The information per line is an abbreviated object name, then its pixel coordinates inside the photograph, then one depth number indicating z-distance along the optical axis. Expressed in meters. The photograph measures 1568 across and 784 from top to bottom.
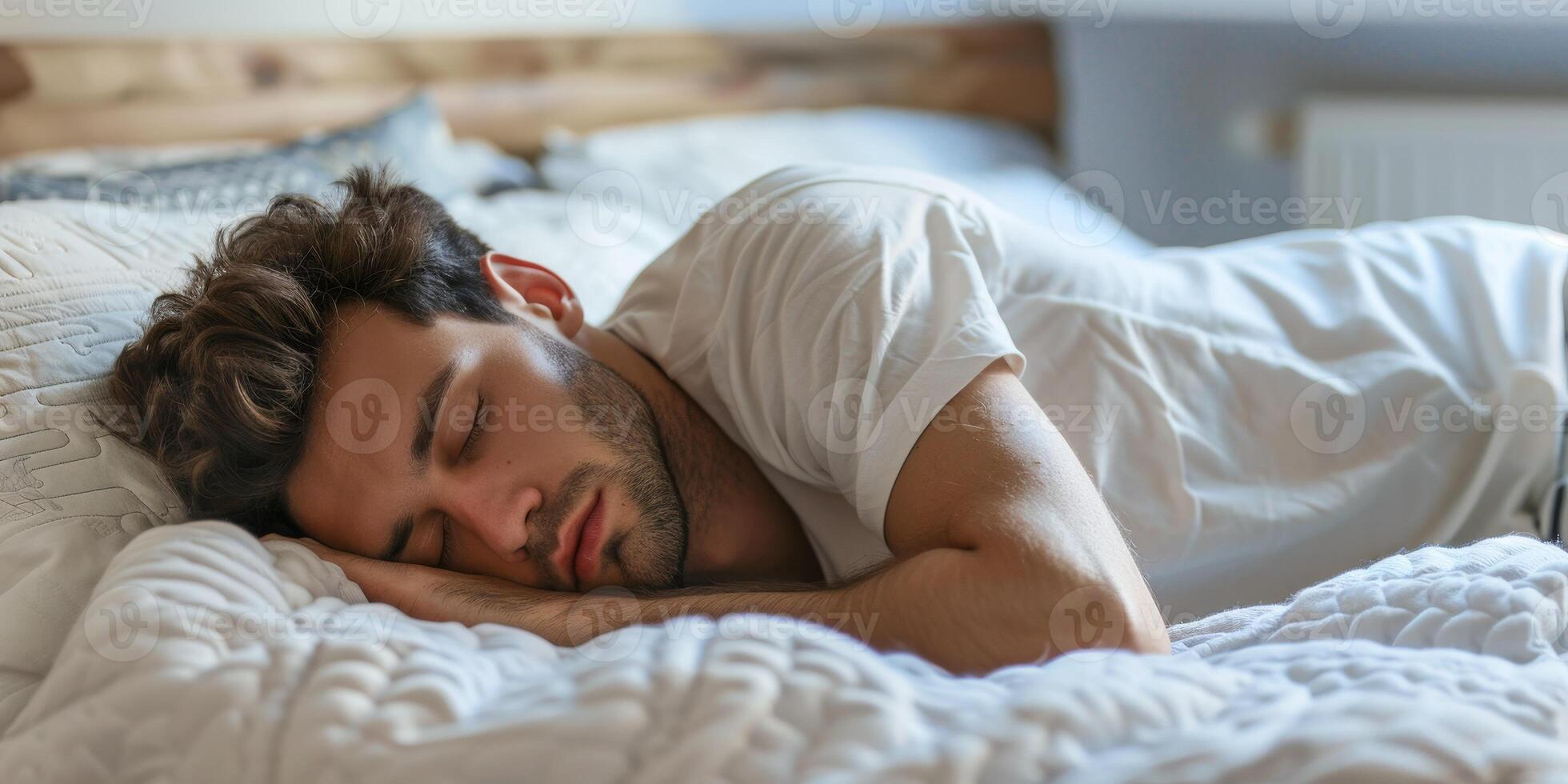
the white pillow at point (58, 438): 0.92
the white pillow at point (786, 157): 1.94
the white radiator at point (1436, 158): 2.01
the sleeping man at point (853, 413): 0.91
